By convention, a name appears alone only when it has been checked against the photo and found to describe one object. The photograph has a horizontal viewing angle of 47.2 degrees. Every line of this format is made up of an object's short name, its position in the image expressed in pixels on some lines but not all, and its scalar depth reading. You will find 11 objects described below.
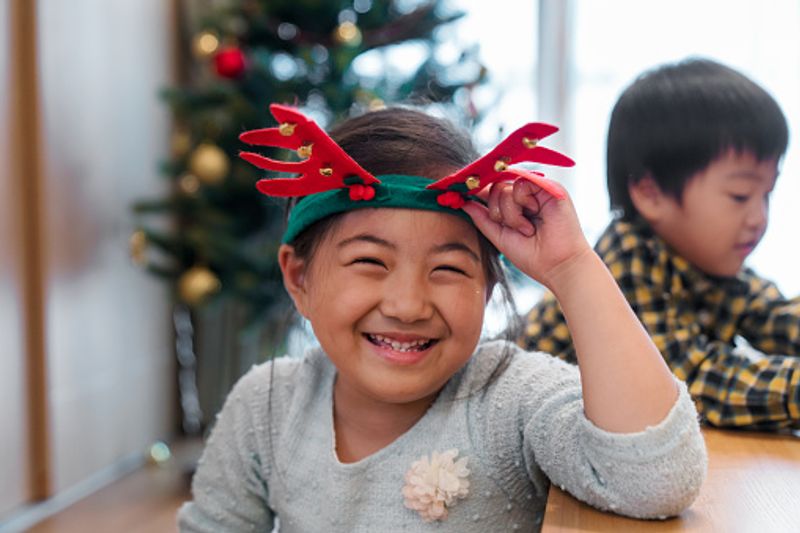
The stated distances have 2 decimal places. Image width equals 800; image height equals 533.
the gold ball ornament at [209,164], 2.57
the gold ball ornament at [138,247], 2.70
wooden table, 0.75
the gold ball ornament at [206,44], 2.63
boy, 1.20
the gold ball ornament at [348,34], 2.48
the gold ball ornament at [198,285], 2.60
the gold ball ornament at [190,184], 2.70
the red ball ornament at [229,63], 2.49
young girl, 0.84
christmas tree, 2.52
